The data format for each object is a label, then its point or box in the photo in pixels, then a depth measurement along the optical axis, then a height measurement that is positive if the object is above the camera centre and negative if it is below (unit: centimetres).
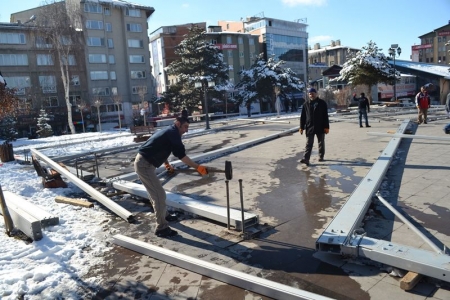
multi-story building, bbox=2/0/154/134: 4278 +765
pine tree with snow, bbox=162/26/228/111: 3694 +452
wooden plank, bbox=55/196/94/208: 645 -157
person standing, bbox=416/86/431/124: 1477 -43
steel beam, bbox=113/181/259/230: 487 -155
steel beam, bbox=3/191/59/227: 528 -140
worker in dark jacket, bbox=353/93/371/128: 1458 -31
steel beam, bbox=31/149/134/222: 559 -144
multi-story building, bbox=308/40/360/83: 7994 +1104
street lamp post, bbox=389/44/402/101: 3216 +425
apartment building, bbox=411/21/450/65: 7094 +1016
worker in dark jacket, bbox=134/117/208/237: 484 -65
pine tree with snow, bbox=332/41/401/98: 3173 +264
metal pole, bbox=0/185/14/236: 526 -147
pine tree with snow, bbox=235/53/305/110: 3869 +263
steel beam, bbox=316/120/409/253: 388 -153
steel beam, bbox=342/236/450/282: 314 -155
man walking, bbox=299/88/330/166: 844 -44
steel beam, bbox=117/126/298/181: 846 -143
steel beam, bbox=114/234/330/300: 315 -169
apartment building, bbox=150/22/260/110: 5303 +968
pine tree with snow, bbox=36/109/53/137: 2944 -61
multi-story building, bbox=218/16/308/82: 5769 +1152
